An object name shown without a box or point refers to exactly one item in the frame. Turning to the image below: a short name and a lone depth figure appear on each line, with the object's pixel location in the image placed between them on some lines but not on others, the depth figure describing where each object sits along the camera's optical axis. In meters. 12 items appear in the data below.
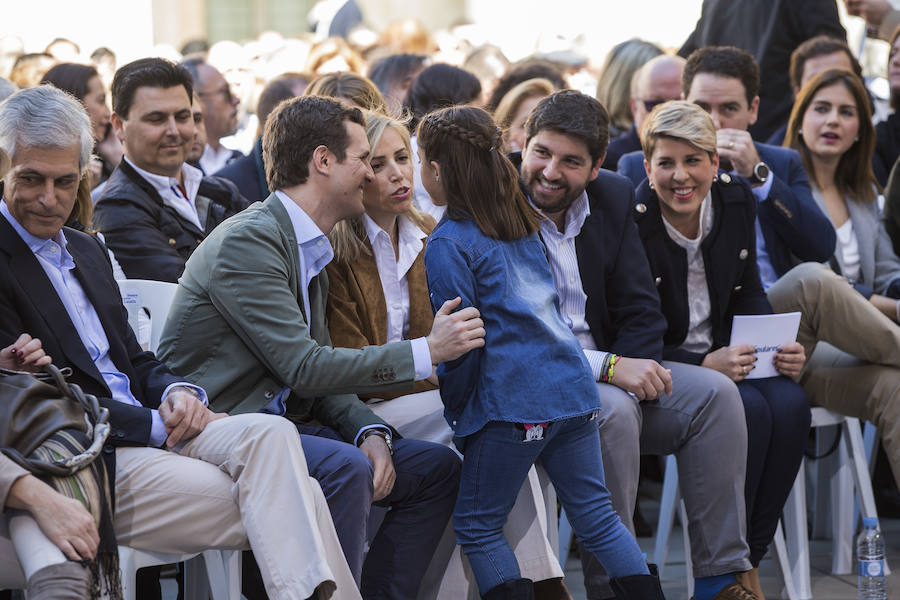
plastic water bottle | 7.80
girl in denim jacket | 6.29
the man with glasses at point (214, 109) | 12.04
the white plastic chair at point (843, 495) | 8.25
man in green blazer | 6.12
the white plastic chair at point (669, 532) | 7.96
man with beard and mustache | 7.27
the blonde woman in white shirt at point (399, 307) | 6.75
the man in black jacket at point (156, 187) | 7.95
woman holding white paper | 7.84
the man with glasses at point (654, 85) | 10.64
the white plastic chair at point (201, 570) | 5.66
